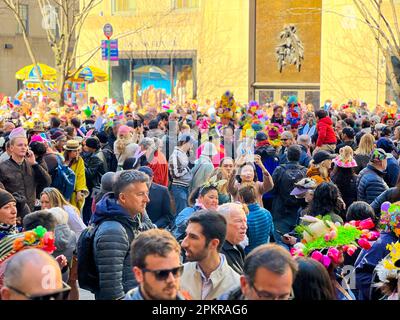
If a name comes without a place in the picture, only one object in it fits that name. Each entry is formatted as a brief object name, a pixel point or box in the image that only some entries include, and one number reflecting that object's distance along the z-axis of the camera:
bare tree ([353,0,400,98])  21.30
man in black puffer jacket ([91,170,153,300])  5.51
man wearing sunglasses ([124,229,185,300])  3.88
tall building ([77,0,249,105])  35.00
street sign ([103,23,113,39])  27.16
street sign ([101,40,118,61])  26.21
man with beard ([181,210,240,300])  5.06
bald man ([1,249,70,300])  3.63
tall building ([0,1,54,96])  49.62
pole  36.67
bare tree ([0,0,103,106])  23.70
